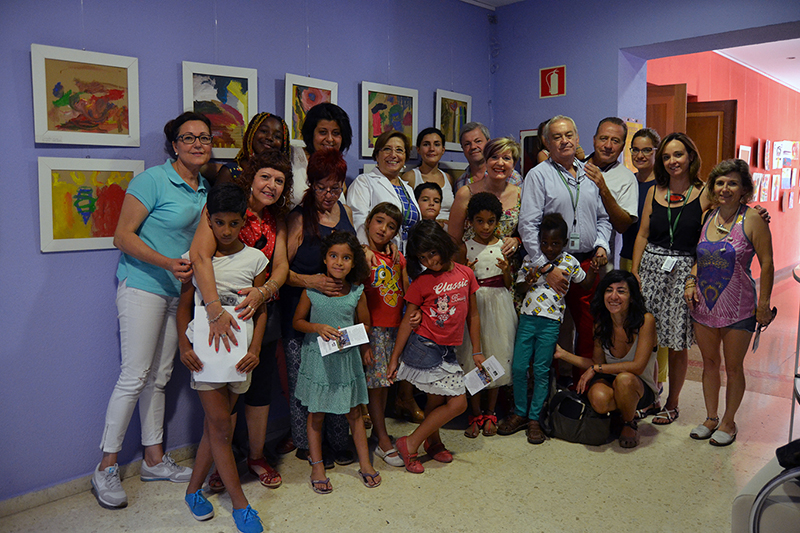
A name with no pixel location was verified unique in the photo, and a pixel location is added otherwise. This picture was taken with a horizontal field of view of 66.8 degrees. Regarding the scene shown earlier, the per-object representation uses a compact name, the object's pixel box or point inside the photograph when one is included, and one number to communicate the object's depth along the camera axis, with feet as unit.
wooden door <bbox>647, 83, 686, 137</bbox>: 18.61
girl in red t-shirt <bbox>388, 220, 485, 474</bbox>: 10.42
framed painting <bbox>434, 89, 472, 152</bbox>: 16.16
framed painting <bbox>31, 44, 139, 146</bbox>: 9.25
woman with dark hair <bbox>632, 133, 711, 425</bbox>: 12.18
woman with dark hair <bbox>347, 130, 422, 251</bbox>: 11.91
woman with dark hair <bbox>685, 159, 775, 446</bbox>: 11.23
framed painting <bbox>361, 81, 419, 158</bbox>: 14.07
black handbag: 11.64
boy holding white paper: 8.44
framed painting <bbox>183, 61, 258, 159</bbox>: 10.96
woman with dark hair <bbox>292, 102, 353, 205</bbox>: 11.33
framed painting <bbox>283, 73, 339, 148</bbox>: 12.37
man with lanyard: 11.85
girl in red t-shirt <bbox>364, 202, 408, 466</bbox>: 10.38
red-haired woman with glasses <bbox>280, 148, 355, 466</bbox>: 9.90
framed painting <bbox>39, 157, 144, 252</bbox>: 9.46
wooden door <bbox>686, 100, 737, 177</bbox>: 23.86
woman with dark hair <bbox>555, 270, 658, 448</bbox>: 11.51
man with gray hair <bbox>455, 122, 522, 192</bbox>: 13.65
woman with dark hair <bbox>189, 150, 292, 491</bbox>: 8.46
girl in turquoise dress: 9.67
